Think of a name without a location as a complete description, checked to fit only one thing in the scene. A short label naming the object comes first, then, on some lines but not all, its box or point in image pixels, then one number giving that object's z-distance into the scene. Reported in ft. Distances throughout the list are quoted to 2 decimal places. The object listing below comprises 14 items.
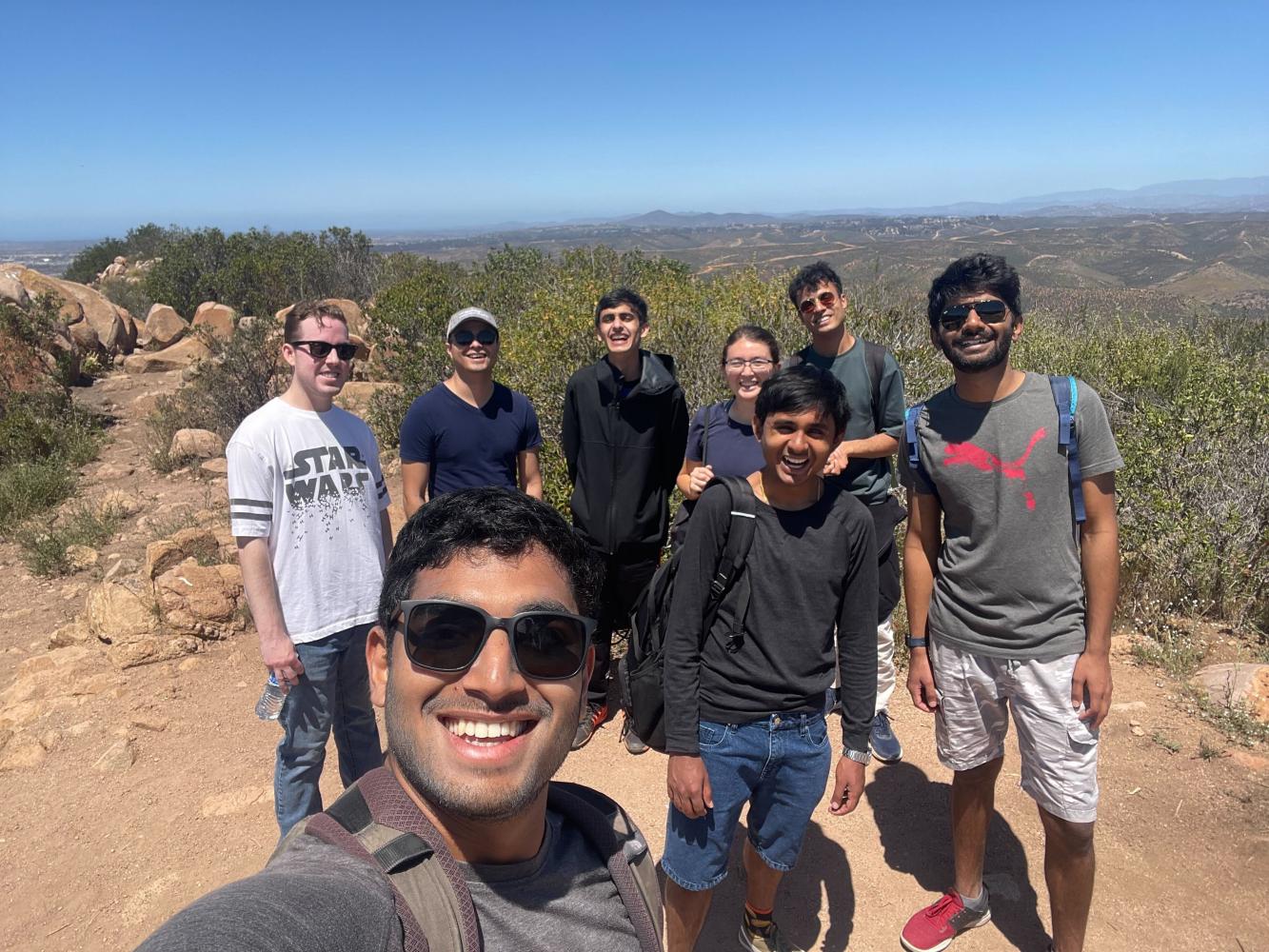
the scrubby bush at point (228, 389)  30.58
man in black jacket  10.43
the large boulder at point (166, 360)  44.65
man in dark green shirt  9.56
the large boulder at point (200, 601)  15.07
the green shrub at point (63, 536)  19.15
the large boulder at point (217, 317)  52.60
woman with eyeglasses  8.71
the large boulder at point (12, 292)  39.85
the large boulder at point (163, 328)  52.60
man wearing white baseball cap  9.80
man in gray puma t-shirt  6.57
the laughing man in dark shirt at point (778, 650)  6.07
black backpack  6.70
